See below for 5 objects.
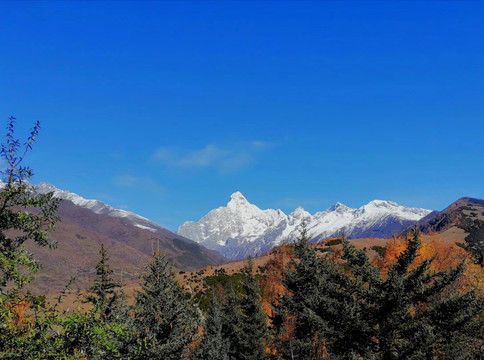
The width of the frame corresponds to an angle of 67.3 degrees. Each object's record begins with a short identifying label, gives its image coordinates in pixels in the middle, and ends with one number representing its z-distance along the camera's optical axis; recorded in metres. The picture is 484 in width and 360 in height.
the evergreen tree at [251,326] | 43.34
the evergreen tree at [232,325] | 44.48
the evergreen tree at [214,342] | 33.92
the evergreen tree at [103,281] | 31.16
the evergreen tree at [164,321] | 18.46
